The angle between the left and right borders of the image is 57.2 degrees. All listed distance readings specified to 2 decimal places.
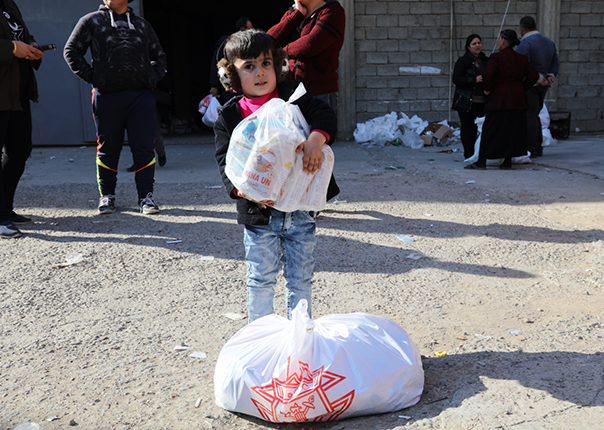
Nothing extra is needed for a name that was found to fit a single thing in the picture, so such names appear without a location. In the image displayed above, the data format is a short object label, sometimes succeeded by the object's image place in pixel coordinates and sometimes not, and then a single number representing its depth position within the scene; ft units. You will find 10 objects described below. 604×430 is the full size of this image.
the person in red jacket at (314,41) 13.07
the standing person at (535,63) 25.02
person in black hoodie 14.99
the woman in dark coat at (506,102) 21.62
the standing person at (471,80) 22.75
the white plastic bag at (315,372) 5.84
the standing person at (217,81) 20.80
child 7.04
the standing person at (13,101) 13.37
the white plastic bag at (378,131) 32.71
